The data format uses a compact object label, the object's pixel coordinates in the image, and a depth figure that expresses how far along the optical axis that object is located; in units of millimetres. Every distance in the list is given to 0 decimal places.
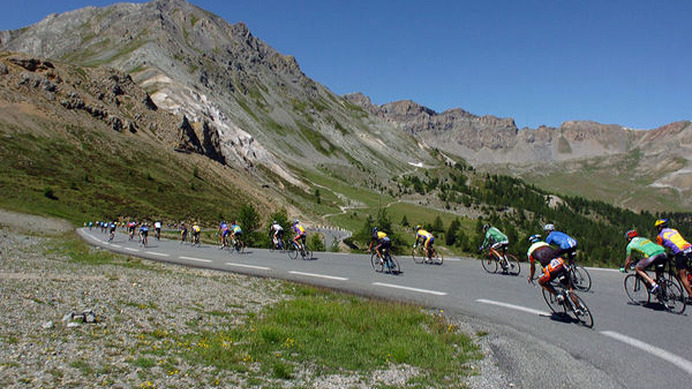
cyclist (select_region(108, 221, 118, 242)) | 37594
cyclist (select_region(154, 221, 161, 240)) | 39844
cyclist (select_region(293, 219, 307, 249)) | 24594
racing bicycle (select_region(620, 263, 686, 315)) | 10654
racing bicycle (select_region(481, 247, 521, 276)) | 17859
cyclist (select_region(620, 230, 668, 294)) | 10758
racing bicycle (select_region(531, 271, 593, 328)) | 9648
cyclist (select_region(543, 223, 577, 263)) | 12133
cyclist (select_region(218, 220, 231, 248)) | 31938
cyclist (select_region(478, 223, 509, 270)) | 18125
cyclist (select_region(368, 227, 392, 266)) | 19031
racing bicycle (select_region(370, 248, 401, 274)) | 19078
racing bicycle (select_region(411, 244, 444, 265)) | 21797
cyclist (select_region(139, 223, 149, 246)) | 33200
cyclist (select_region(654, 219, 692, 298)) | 10859
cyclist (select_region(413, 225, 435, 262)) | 21234
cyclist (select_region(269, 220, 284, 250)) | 28062
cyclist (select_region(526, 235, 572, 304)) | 9758
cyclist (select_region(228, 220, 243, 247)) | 29391
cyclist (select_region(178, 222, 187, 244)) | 38562
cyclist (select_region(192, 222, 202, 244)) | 34344
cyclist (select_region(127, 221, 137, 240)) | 40769
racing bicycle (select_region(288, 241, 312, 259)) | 25344
